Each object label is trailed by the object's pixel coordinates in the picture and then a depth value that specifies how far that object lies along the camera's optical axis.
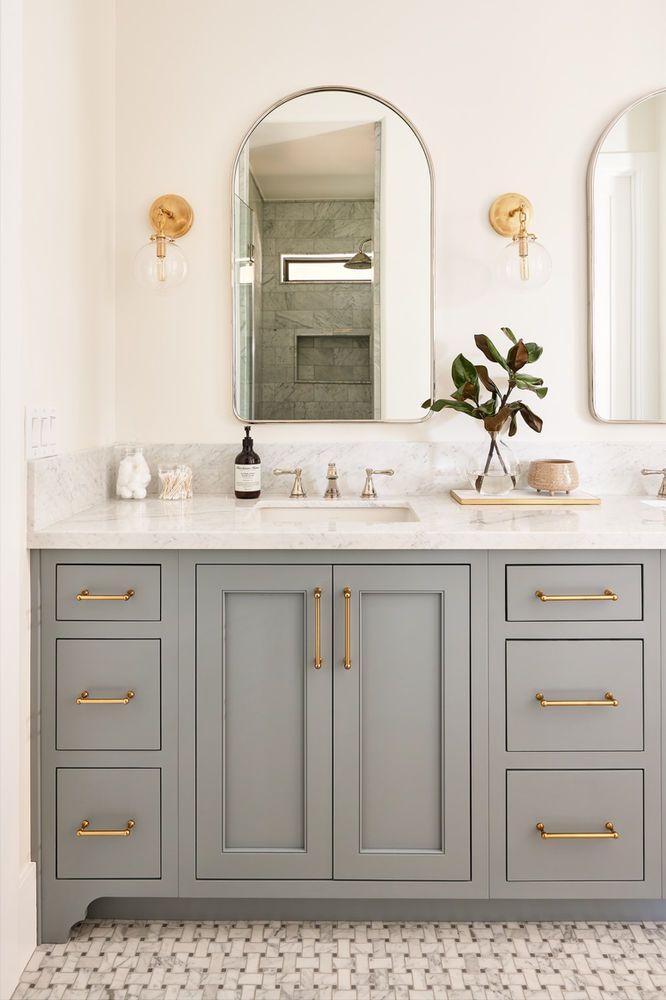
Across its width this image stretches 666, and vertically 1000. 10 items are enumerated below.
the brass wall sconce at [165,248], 2.17
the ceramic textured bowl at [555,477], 2.14
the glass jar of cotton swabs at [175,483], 2.19
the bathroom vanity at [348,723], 1.66
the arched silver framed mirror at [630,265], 2.22
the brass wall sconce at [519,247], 2.16
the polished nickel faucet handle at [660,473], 2.18
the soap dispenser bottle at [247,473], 2.18
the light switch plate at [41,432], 1.66
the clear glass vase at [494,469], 2.15
